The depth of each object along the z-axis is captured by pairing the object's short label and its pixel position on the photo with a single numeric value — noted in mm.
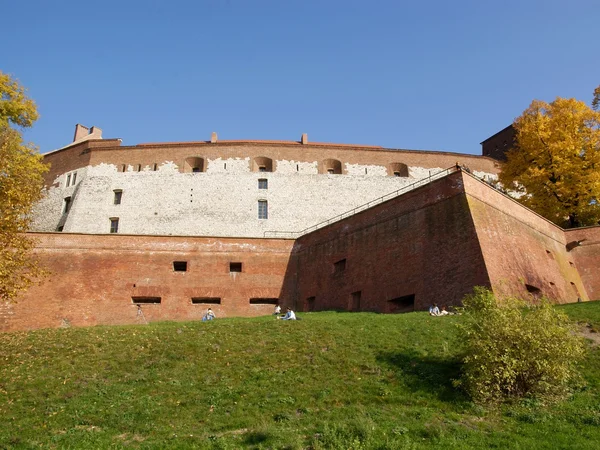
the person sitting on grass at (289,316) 19267
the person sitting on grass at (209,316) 22453
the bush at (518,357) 11539
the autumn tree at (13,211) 15438
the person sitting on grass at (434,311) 18547
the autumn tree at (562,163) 26953
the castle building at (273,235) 21672
